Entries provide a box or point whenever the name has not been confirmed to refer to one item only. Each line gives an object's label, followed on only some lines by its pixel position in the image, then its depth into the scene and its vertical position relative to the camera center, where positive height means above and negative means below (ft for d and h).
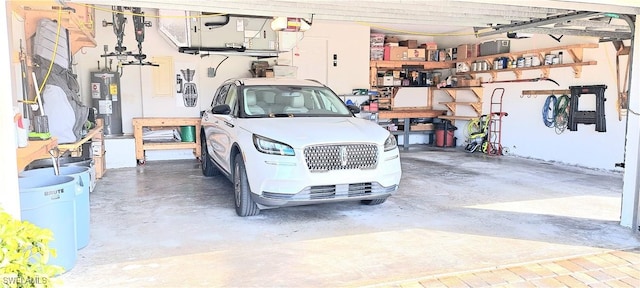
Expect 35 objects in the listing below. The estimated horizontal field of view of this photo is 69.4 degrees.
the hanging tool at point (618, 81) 22.90 +0.80
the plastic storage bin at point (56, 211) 9.76 -2.42
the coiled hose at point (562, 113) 27.45 -0.94
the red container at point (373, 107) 34.37 -0.68
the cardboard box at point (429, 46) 37.55 +4.21
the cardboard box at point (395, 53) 36.09 +3.51
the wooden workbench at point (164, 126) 26.81 -2.00
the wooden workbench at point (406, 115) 35.01 -1.30
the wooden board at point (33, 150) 11.43 -1.33
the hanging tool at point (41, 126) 13.53 -0.85
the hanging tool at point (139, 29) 24.80 +3.78
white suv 14.07 -1.85
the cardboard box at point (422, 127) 37.88 -2.38
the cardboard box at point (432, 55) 37.72 +3.47
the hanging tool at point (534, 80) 28.57 +1.15
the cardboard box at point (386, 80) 36.37 +1.39
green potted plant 5.22 -1.82
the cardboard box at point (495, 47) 32.17 +3.57
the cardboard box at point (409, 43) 37.32 +4.39
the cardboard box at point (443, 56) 37.60 +3.38
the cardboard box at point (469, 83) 34.68 +1.13
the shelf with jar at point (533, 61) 26.21 +2.38
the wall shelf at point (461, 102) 34.81 -0.35
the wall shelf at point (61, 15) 15.61 +3.02
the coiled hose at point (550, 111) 28.36 -0.84
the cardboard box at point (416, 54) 36.77 +3.48
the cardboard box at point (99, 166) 22.22 -3.25
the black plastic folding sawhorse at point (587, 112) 25.05 -0.81
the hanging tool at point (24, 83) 16.01 +0.56
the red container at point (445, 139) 37.24 -3.32
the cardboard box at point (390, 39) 36.70 +4.65
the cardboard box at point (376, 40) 35.47 +4.42
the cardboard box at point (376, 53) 35.65 +3.45
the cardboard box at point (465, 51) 35.22 +3.55
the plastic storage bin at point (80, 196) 11.54 -2.50
